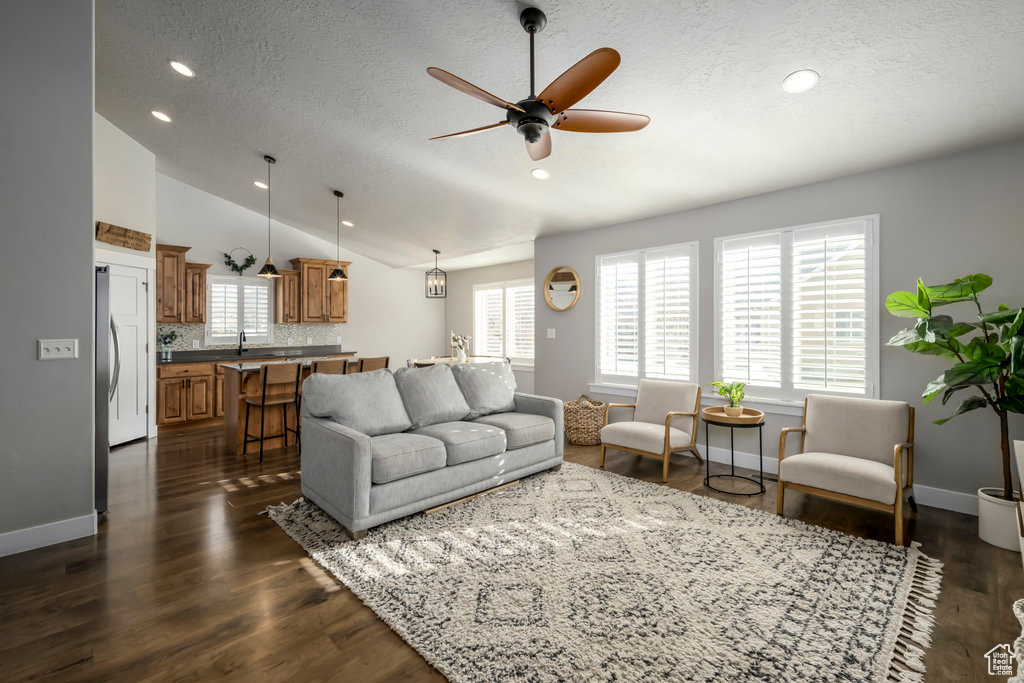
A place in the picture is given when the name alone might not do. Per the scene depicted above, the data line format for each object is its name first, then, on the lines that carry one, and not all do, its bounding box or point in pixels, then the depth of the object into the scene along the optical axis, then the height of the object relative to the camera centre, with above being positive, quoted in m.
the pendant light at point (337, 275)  6.24 +0.90
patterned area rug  1.76 -1.26
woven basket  5.11 -0.98
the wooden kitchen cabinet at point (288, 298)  7.29 +0.67
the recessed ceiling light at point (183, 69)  3.47 +2.14
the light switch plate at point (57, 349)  2.65 -0.06
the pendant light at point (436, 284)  6.66 +0.83
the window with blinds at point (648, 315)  4.64 +0.27
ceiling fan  1.85 +1.10
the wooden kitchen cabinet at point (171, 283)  5.88 +0.75
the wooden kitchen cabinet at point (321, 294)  7.48 +0.79
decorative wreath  6.84 +1.16
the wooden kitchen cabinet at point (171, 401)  5.75 -0.82
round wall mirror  5.65 +0.66
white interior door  4.79 -0.19
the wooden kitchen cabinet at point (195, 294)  6.25 +0.64
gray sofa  2.83 -0.74
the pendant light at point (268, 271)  5.57 +0.86
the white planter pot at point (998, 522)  2.62 -1.11
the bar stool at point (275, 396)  4.53 -0.57
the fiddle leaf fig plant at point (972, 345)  2.64 -0.03
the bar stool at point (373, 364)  5.37 -0.31
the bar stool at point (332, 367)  4.86 -0.31
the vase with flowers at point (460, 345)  6.08 -0.09
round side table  3.67 -1.19
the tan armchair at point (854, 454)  2.77 -0.83
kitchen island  4.68 -0.76
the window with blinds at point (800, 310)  3.61 +0.26
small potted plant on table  3.80 -0.48
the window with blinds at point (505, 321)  8.31 +0.36
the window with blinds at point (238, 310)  6.80 +0.45
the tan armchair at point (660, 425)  3.92 -0.82
